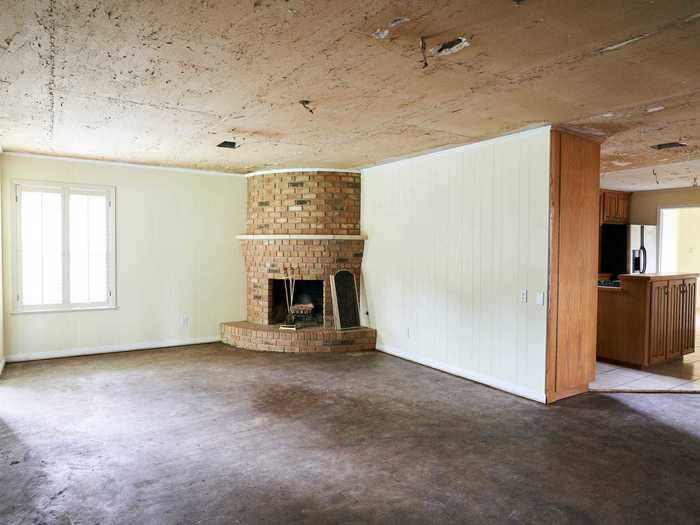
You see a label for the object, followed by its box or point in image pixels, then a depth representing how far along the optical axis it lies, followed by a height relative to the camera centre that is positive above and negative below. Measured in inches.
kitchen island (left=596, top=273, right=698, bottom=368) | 217.0 -31.4
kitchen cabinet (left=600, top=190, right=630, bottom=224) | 337.1 +31.6
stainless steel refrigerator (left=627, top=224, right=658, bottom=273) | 323.6 +3.7
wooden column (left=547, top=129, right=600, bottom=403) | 171.8 -4.1
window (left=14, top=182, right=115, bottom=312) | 227.3 +0.8
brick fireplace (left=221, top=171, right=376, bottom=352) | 260.1 +4.2
